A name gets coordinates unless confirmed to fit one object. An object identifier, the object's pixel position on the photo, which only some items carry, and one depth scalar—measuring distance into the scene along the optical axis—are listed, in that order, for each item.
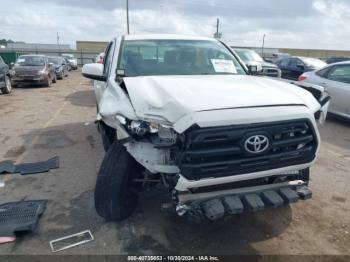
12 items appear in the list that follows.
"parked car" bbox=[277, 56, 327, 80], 14.55
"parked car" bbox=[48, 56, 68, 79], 21.92
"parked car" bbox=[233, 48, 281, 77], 13.75
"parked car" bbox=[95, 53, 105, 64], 13.69
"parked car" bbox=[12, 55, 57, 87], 16.47
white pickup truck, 2.79
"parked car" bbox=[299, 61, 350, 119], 8.27
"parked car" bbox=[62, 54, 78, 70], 34.66
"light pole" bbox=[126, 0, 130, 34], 39.16
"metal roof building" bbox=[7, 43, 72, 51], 65.62
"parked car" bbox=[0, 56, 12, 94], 13.69
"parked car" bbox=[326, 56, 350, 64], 20.64
